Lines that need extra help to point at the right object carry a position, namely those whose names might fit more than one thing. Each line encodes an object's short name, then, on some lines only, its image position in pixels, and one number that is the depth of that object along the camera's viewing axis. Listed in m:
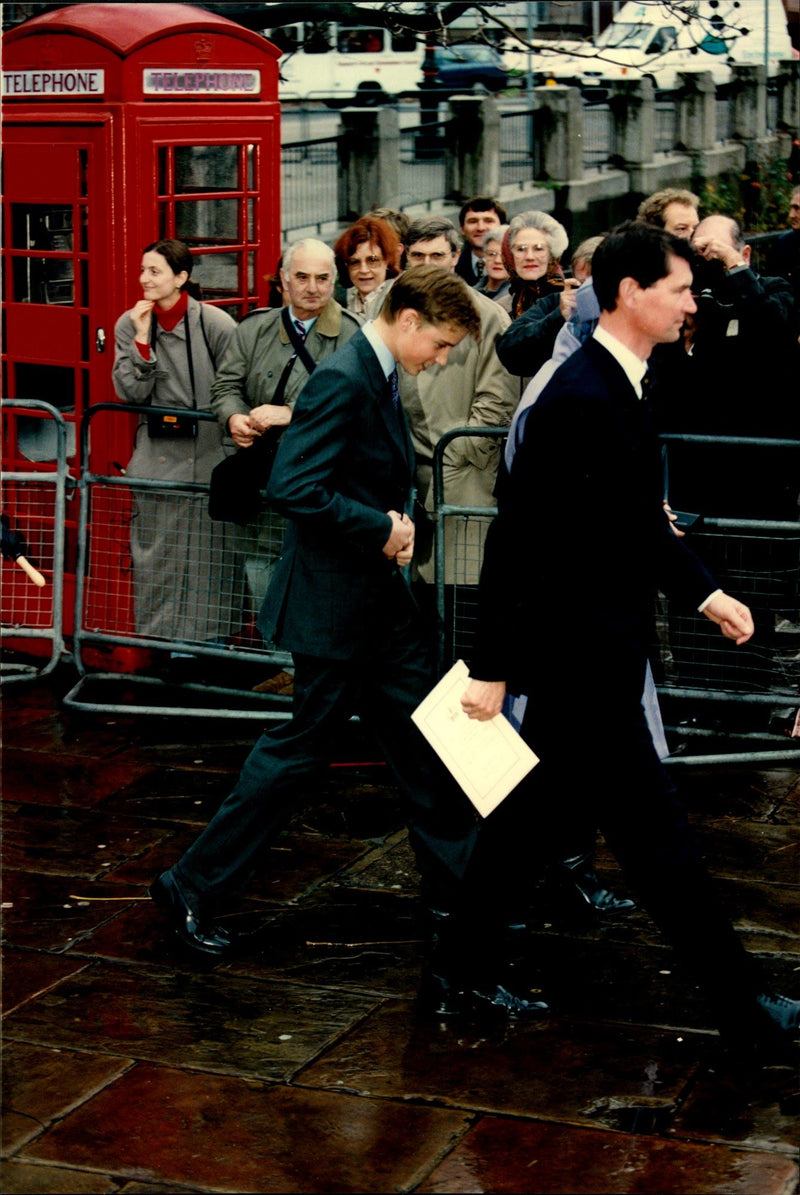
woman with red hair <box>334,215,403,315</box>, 7.50
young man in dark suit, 4.71
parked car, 32.91
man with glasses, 6.47
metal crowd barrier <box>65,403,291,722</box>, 7.18
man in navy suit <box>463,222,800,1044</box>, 4.12
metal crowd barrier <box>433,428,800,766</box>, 6.54
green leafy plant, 23.08
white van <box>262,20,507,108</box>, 28.02
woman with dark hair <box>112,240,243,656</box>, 7.21
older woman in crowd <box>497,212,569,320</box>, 6.83
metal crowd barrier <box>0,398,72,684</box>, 7.97
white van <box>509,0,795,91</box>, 25.79
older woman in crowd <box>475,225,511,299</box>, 8.23
